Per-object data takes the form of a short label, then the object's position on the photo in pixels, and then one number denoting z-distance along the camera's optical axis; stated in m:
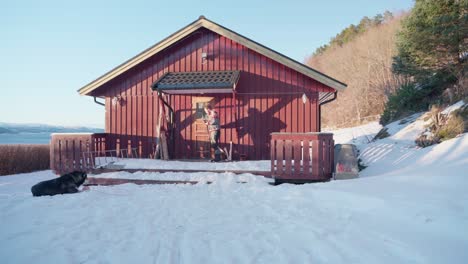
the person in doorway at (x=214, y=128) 7.99
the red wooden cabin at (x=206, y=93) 8.53
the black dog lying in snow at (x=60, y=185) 5.31
